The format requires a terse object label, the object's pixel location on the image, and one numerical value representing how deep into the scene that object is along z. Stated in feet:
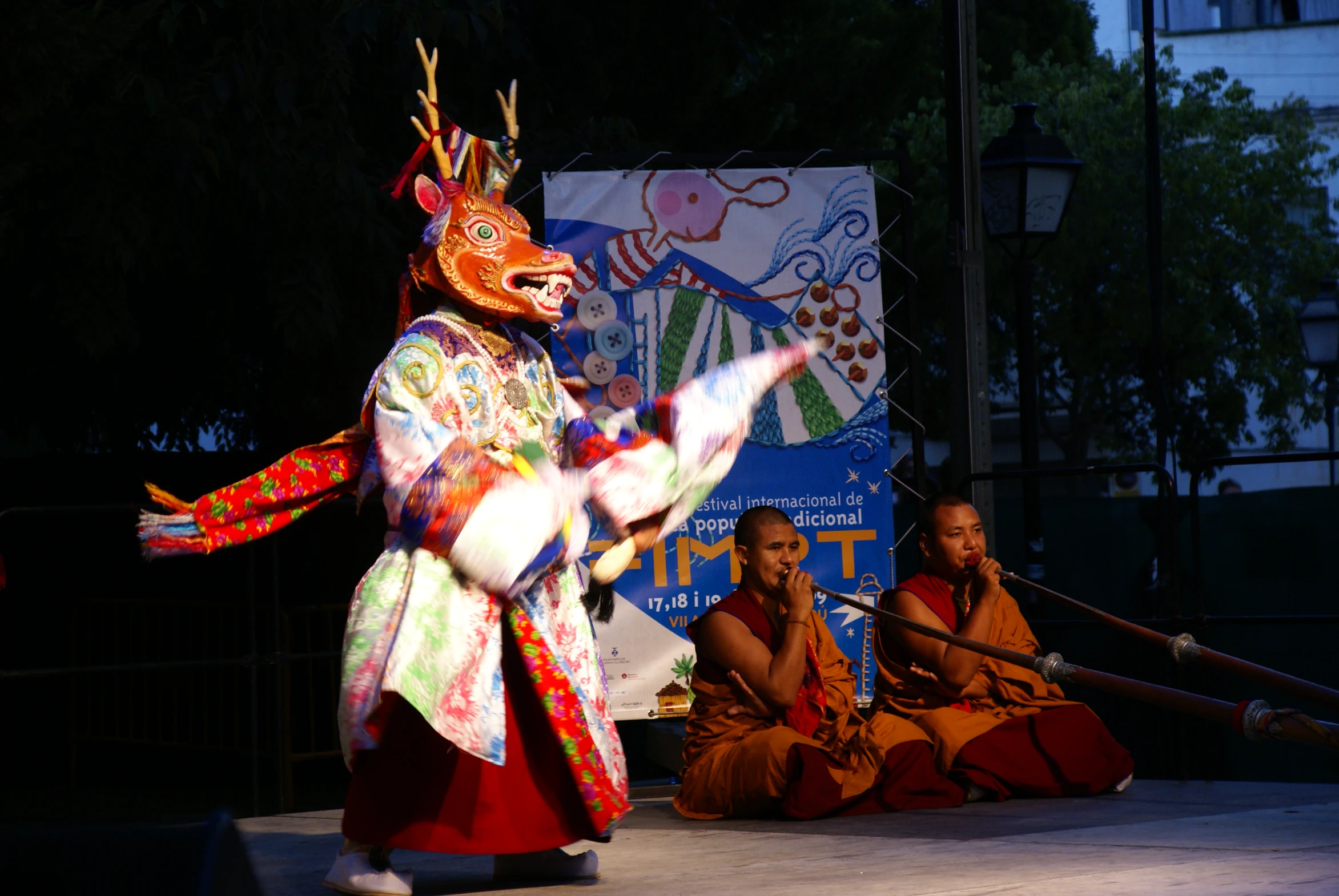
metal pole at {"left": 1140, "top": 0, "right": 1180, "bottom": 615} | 45.32
